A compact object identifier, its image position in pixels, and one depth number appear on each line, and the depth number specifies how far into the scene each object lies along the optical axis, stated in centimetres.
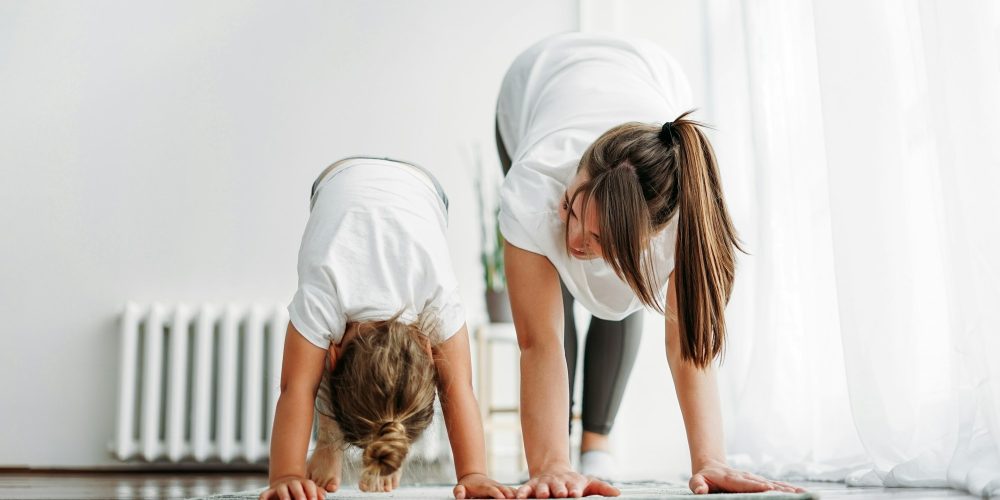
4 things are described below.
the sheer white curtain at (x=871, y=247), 121
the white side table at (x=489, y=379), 259
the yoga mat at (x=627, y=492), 91
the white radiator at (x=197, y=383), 274
